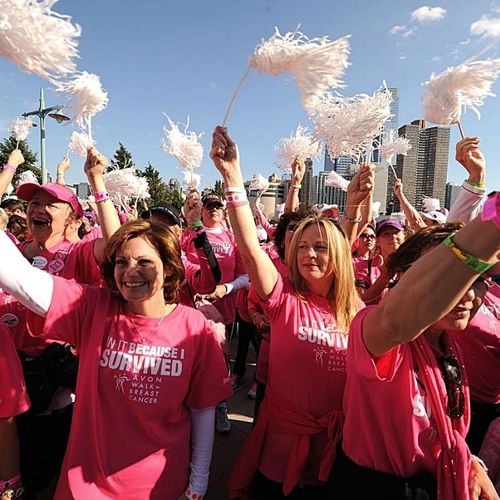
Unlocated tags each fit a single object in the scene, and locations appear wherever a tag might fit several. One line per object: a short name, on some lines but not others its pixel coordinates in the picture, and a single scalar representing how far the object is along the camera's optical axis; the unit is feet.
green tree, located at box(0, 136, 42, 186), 67.26
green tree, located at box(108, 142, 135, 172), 91.50
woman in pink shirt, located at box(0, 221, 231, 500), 4.96
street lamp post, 37.96
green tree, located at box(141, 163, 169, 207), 88.58
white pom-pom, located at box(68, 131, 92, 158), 8.28
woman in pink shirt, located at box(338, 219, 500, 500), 4.06
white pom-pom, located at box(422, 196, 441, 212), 20.51
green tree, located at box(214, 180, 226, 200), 92.32
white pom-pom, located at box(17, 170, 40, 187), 17.03
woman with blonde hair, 5.68
